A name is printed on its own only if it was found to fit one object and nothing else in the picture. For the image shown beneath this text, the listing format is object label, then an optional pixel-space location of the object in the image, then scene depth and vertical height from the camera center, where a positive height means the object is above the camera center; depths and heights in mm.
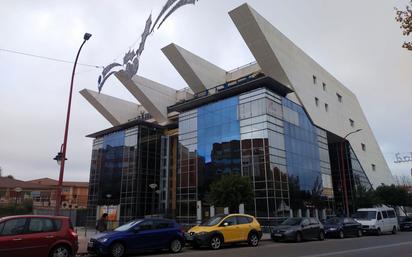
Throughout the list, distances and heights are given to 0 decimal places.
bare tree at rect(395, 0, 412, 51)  9156 +4630
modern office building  36531 +8867
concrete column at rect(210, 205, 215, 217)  37378 +575
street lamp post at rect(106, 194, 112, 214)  48638 +2327
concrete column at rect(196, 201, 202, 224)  38547 +561
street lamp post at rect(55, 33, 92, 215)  15492 +3013
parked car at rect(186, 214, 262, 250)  16578 -681
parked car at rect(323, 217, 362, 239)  24406 -805
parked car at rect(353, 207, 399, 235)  27969 -399
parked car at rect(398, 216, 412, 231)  34356 -799
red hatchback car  11203 -554
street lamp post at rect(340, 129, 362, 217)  48909 +8261
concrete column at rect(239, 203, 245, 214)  34006 +628
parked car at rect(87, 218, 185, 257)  13781 -798
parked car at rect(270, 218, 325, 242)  20641 -825
